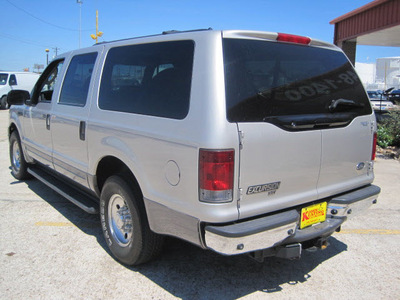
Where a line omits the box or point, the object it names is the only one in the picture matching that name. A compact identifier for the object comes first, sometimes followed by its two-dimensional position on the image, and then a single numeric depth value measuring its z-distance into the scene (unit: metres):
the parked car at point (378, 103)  19.99
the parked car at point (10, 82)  21.48
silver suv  2.48
